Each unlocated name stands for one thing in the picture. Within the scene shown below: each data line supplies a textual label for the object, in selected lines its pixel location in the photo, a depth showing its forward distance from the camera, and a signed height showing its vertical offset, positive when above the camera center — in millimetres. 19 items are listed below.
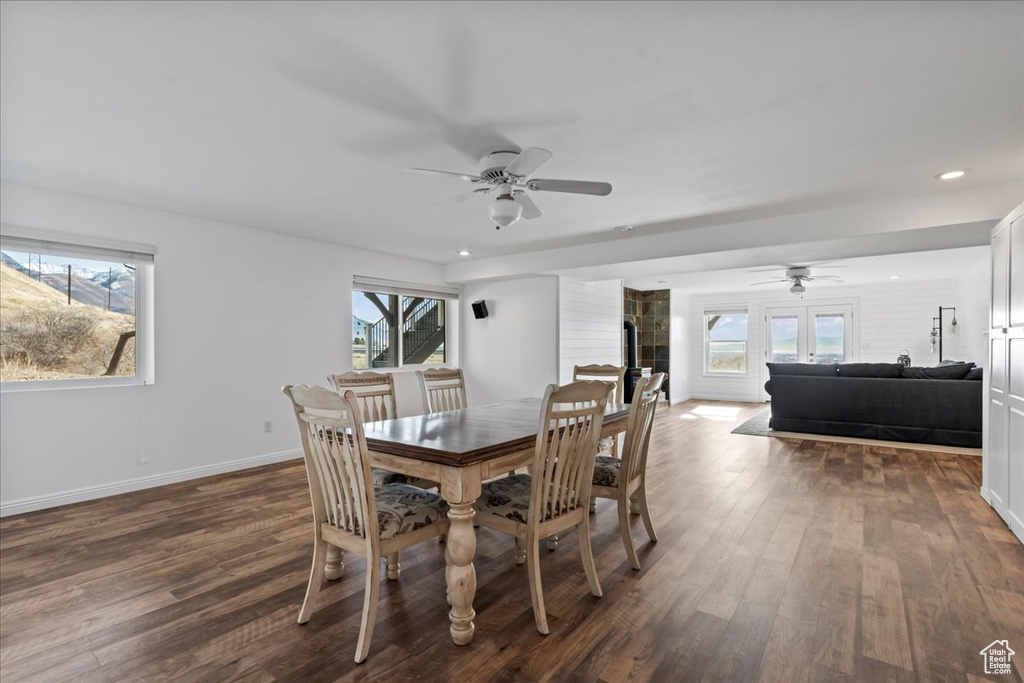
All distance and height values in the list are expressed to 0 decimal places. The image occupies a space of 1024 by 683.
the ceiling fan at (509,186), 2723 +898
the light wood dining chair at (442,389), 3682 -383
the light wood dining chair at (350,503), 1856 -713
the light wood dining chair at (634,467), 2594 -733
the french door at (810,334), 9219 +120
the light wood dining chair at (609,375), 3810 -286
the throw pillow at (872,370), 5793 -352
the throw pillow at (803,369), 6145 -372
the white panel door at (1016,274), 2979 +417
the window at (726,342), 10141 -38
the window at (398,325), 6000 +204
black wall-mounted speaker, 6852 +436
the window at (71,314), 3584 +201
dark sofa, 5367 -723
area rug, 5344 -1205
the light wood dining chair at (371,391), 3189 -344
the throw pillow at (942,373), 5453 -364
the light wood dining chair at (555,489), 2043 -684
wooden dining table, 1946 -519
